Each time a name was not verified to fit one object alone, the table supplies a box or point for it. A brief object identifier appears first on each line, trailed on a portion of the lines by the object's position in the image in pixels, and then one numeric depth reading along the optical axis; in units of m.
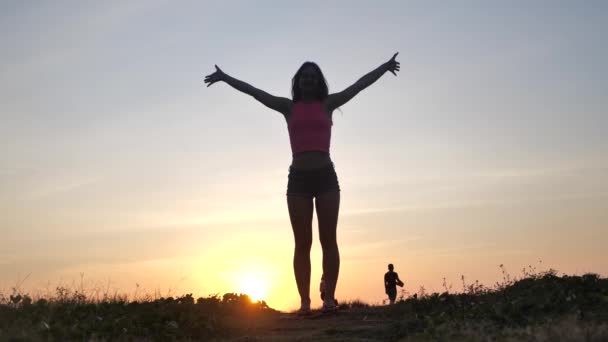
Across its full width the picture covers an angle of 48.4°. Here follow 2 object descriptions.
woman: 8.34
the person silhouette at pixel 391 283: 16.36
